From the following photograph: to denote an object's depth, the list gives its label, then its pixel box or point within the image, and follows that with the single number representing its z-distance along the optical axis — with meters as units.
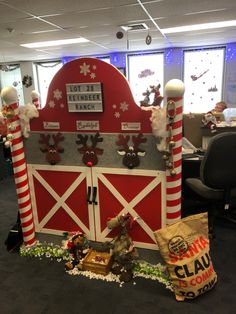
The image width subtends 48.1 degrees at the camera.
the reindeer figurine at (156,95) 2.21
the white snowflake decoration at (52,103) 2.05
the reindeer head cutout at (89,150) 2.03
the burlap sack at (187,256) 1.74
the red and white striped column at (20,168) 2.05
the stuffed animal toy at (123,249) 2.01
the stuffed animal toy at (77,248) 2.14
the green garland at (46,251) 2.27
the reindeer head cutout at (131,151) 1.91
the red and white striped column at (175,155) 1.71
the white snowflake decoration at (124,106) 1.88
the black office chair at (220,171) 2.14
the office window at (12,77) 8.00
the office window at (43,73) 7.91
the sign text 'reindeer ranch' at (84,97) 1.91
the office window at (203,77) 6.46
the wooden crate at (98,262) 2.02
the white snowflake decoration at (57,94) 2.01
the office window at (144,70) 6.91
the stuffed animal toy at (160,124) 1.78
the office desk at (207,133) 2.87
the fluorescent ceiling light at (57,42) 5.05
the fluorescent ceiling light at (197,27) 4.21
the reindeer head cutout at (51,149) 2.13
